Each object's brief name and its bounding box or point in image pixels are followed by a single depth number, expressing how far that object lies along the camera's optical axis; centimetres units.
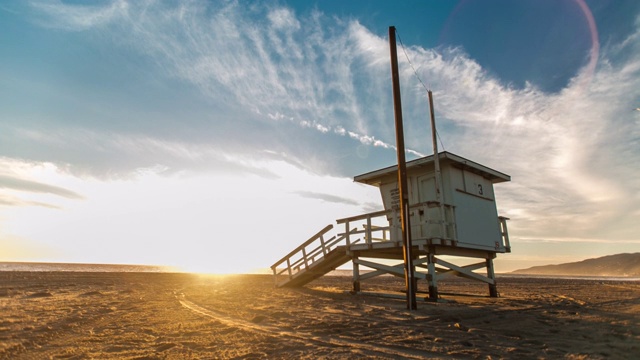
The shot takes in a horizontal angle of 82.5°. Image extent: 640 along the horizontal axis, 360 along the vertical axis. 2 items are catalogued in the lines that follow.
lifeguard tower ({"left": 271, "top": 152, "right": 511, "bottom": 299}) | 1383
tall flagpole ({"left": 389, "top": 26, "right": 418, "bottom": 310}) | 1030
